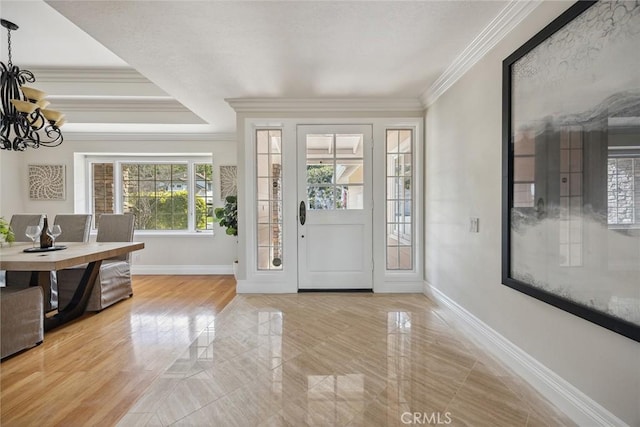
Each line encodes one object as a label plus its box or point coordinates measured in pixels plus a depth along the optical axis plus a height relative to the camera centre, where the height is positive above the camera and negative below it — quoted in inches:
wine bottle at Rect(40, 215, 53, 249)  120.8 -10.8
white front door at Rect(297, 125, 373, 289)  155.6 +5.6
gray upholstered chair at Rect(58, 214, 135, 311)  134.7 -28.9
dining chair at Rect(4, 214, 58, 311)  130.4 -30.0
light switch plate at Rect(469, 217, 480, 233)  99.0 -4.9
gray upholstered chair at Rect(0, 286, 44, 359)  92.0 -33.4
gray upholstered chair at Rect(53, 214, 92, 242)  154.4 -7.8
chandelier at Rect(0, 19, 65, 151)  111.3 +37.5
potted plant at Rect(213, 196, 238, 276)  177.3 -2.5
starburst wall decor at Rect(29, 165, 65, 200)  200.4 +18.8
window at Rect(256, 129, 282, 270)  157.9 +6.8
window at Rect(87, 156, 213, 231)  209.8 +12.7
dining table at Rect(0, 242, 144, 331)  97.3 -16.6
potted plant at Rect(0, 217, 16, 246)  123.5 -9.2
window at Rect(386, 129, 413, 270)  157.0 +5.6
